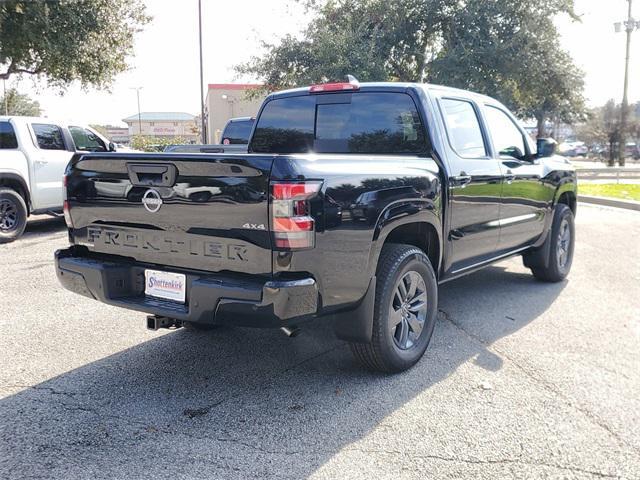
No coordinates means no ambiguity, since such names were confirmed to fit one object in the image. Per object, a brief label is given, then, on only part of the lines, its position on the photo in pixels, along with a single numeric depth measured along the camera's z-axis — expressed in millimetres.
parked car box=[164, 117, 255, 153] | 13477
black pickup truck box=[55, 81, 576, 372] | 3014
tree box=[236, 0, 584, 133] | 19156
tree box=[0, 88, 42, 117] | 57400
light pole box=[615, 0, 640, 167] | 26547
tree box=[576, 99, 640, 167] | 29531
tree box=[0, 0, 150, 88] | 15023
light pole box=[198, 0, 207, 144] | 26606
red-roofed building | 47125
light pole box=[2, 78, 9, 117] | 23838
